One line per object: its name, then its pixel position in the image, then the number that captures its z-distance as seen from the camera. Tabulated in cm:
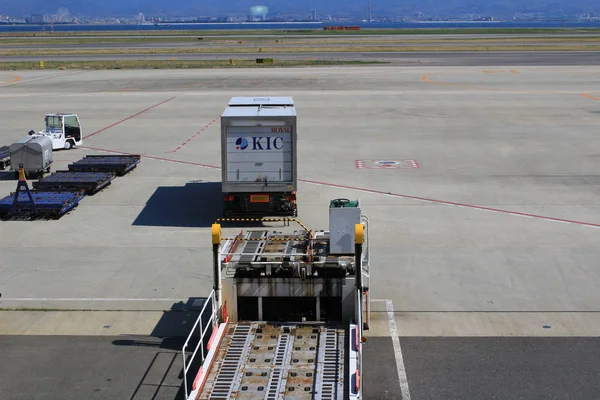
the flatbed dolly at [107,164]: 2951
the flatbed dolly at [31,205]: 2352
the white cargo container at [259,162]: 2305
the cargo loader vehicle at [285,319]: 1108
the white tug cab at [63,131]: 3525
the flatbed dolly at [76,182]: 2644
